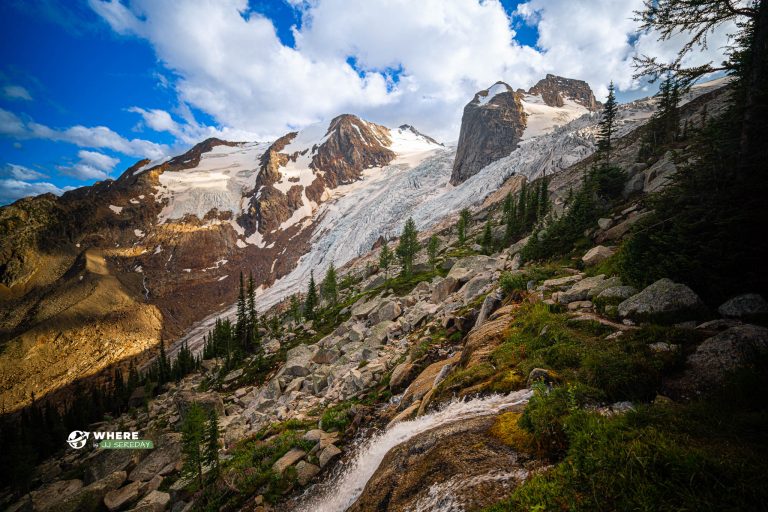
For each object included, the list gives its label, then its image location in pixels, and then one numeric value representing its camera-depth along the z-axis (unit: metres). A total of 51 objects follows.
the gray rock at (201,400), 30.95
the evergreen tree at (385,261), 69.38
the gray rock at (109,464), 23.84
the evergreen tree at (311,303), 66.70
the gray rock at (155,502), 16.55
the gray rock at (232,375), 44.99
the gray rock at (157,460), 21.94
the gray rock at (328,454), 11.91
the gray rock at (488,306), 17.11
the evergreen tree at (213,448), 15.57
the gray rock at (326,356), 31.23
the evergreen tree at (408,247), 63.38
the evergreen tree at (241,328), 62.26
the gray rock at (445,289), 31.55
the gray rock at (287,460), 12.59
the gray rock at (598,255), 18.50
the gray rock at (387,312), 34.44
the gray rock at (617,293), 11.55
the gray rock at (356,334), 32.92
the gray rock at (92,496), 20.61
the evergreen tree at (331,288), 70.00
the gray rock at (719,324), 7.64
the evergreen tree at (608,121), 46.69
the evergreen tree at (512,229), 58.03
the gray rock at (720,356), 6.10
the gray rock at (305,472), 11.50
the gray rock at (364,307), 42.29
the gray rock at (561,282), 15.83
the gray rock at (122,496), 19.53
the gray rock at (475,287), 25.02
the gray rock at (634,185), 31.77
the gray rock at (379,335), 27.38
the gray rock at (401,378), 15.82
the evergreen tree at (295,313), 68.25
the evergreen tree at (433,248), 68.91
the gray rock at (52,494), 24.44
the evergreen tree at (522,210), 57.75
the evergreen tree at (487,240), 59.91
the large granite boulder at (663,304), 9.03
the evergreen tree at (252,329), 61.36
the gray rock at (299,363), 31.53
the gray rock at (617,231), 21.62
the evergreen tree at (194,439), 15.92
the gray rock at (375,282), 70.56
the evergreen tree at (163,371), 64.82
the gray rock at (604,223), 24.91
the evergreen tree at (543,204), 53.89
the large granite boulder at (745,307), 8.20
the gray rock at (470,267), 32.92
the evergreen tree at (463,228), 79.29
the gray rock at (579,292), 13.23
